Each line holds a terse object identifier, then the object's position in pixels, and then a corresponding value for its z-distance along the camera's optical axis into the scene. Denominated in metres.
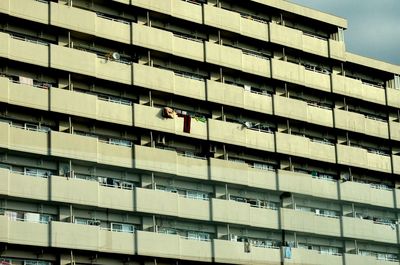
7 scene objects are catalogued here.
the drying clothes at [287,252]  61.69
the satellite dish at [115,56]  57.50
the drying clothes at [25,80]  54.62
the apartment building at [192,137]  53.47
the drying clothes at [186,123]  59.72
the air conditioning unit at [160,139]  59.19
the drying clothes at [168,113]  58.66
